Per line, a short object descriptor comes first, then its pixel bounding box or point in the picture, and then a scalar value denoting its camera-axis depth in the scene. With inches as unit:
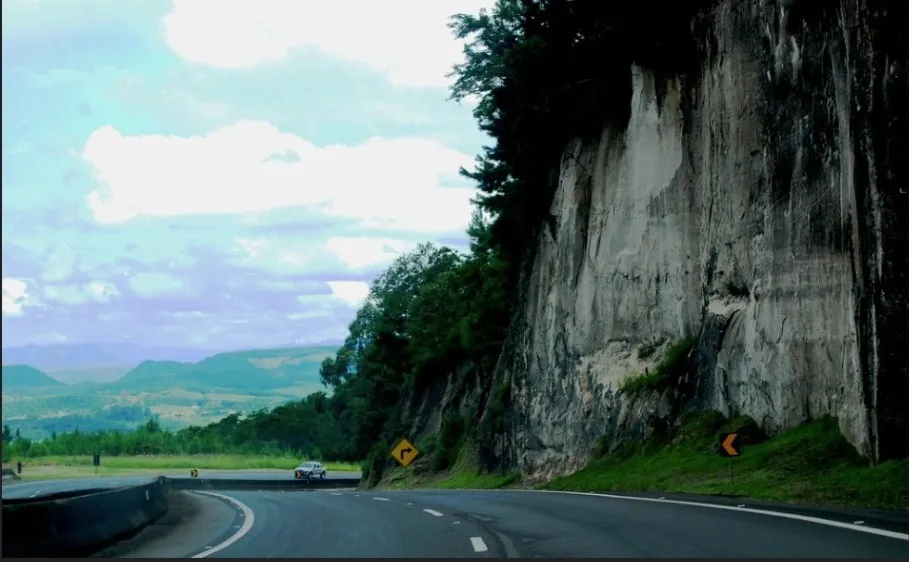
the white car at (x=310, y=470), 3389.0
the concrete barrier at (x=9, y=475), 3248.0
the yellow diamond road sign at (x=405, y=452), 1830.7
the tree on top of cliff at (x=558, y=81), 1423.5
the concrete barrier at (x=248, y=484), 2960.1
